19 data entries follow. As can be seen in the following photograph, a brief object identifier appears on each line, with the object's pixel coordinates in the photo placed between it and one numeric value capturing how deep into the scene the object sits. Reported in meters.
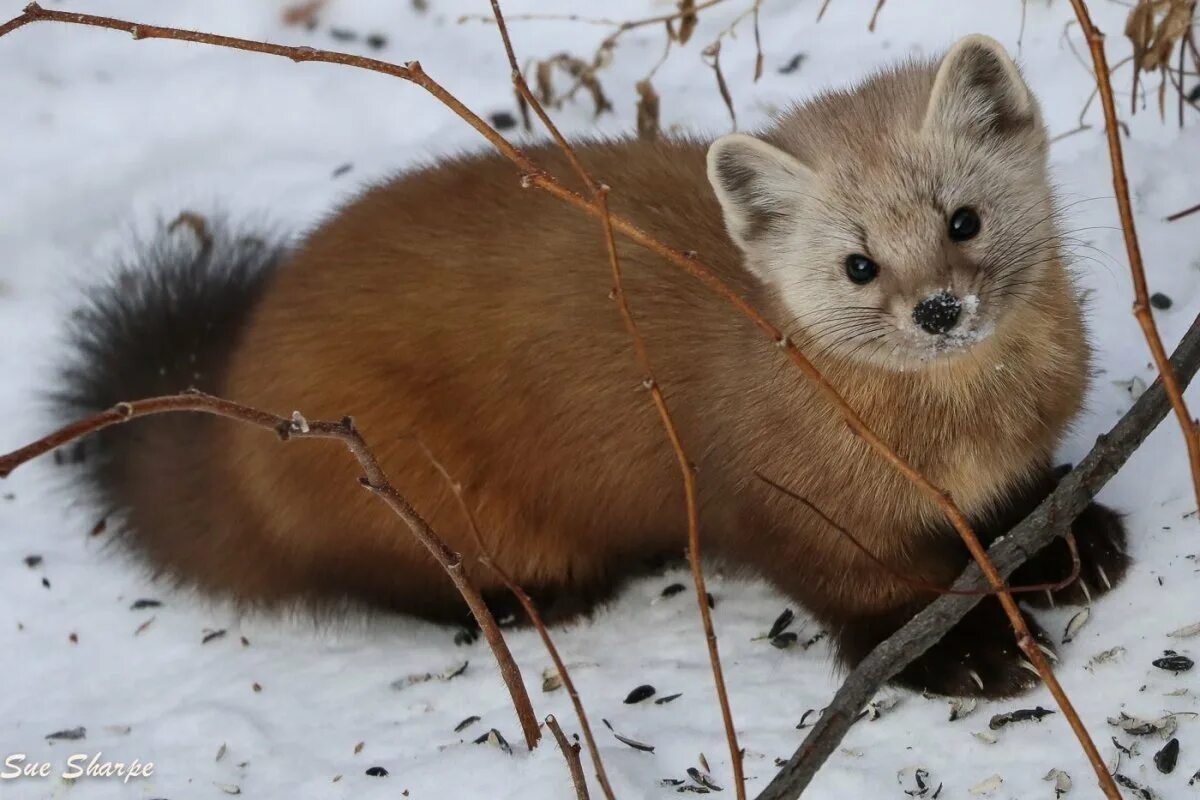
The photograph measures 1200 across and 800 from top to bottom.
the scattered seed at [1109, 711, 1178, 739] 5.87
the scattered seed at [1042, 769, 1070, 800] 5.81
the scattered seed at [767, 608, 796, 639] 7.58
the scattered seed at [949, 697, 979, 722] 6.51
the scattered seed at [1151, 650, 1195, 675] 6.16
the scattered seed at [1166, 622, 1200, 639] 6.32
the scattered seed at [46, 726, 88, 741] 7.69
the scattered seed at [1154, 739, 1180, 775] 5.71
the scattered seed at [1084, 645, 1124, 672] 6.42
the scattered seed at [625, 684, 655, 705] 7.27
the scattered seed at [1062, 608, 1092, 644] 6.73
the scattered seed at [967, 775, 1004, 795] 5.94
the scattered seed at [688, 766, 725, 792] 6.40
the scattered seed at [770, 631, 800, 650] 7.48
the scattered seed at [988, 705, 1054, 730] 6.32
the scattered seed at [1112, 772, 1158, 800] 5.66
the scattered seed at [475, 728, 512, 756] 6.86
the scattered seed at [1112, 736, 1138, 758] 5.85
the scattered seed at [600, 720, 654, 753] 6.77
